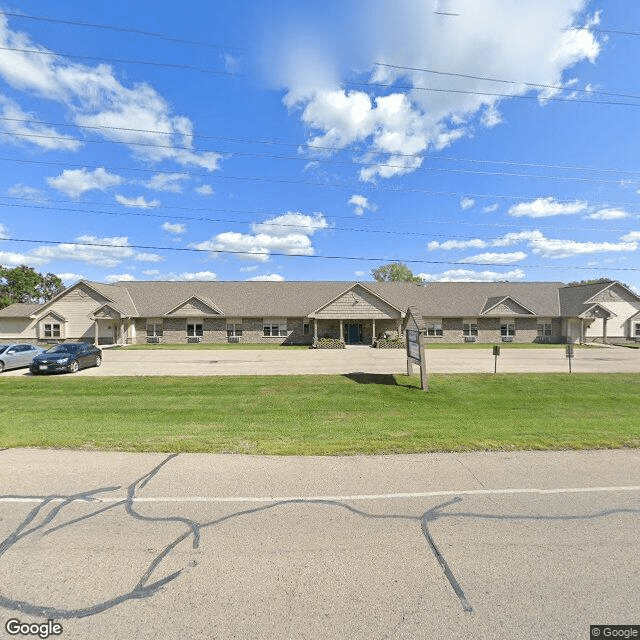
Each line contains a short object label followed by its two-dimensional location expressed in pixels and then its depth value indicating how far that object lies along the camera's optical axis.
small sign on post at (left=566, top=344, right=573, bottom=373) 16.40
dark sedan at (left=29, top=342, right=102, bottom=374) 16.84
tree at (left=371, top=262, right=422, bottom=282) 75.95
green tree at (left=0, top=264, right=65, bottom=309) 59.66
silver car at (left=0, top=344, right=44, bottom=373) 18.19
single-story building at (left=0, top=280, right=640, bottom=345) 33.59
